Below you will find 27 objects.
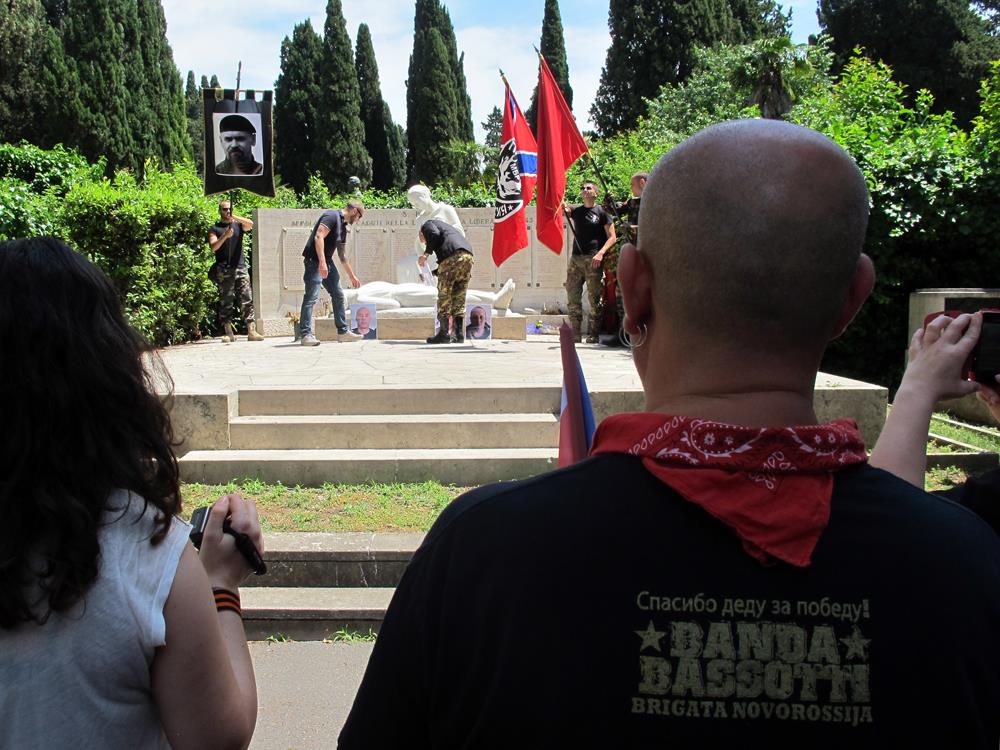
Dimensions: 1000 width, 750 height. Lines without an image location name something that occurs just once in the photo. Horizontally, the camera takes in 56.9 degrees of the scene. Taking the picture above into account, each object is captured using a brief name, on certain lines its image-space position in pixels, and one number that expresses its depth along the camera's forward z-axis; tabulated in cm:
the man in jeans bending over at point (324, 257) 1209
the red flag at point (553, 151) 1085
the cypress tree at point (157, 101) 3672
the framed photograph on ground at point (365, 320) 1380
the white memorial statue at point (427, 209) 1302
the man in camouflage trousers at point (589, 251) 1221
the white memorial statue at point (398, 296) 1491
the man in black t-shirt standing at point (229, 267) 1328
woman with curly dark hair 142
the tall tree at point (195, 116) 5731
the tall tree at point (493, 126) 5100
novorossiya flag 1200
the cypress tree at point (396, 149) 4888
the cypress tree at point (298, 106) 4378
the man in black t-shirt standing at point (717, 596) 97
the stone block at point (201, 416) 682
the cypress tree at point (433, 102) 4378
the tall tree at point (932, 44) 3694
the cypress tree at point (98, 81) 3400
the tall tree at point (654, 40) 3850
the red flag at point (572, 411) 185
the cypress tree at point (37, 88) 3288
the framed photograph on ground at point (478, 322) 1349
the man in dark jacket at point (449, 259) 1216
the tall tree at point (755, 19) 4166
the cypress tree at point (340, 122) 4184
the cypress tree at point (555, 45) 4562
